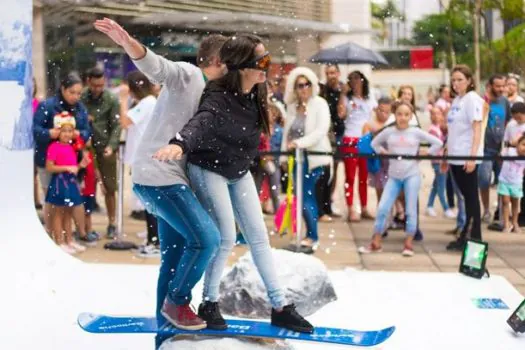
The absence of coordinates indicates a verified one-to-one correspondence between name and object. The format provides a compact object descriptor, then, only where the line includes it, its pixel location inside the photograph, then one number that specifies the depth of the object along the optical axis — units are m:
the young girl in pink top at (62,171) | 9.38
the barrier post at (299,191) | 9.37
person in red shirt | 10.21
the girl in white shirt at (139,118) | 8.93
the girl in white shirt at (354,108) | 10.28
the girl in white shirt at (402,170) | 9.47
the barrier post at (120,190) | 10.26
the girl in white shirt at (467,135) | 9.45
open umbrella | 8.97
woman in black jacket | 5.23
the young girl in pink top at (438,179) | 11.66
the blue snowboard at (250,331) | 5.37
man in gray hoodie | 5.21
